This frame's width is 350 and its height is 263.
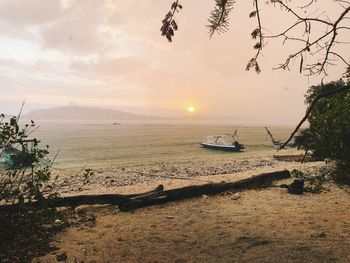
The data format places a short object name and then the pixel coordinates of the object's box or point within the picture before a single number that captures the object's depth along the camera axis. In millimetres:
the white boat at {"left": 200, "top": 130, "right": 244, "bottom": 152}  52656
